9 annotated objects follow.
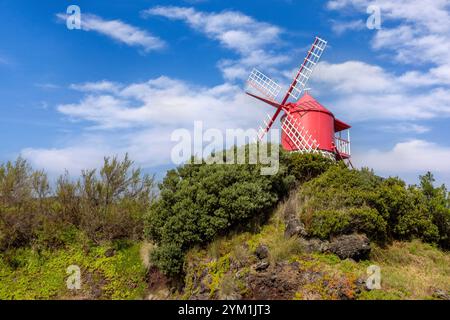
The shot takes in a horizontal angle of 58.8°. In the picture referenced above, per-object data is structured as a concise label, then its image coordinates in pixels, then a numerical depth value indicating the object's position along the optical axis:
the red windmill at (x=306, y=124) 18.92
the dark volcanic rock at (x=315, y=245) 10.07
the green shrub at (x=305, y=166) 13.62
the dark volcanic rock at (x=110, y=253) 13.54
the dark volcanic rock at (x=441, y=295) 8.65
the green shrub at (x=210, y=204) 11.59
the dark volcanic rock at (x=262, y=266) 9.74
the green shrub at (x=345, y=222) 10.36
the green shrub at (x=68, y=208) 14.12
